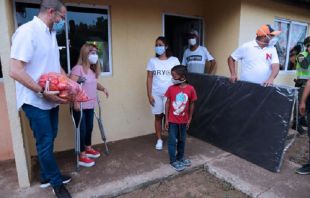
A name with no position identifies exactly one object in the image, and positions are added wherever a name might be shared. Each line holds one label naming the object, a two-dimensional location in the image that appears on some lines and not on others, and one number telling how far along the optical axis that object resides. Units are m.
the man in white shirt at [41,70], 2.13
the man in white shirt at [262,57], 3.50
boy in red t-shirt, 3.12
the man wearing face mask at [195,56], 4.54
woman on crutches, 3.10
